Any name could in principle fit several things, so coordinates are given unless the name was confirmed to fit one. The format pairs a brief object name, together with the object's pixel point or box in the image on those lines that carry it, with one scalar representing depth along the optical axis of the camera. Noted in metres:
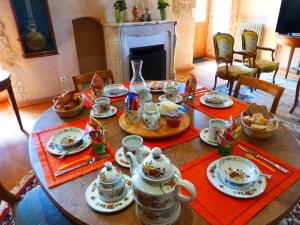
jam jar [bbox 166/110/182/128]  1.18
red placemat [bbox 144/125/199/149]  1.10
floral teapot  0.65
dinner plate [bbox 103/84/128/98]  1.66
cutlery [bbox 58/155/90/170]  0.97
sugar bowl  0.77
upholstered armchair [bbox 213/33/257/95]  3.23
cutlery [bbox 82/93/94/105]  1.57
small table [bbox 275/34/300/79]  3.55
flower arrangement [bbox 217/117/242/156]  0.99
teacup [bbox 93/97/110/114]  1.38
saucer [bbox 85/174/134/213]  0.76
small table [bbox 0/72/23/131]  2.29
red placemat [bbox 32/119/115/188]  0.91
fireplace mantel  3.26
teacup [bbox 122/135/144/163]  0.95
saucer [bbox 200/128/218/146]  1.08
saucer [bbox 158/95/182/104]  1.51
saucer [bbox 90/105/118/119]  1.36
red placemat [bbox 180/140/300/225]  0.73
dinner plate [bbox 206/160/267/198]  0.81
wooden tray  1.13
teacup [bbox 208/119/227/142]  1.08
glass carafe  1.47
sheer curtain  5.04
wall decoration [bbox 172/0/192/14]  4.18
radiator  4.69
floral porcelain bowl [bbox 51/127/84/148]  1.09
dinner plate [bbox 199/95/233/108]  1.44
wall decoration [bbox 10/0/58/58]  2.88
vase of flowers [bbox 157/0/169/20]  3.54
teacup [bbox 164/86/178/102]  1.50
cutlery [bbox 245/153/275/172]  0.94
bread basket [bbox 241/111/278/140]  1.09
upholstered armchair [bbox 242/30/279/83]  3.44
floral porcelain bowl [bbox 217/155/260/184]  0.85
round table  0.74
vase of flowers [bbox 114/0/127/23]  3.11
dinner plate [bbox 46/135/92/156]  1.06
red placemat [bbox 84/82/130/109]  1.54
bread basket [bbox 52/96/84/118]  1.36
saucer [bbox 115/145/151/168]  0.96
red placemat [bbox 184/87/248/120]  1.35
